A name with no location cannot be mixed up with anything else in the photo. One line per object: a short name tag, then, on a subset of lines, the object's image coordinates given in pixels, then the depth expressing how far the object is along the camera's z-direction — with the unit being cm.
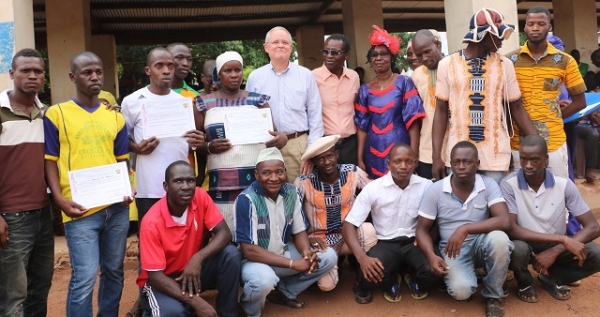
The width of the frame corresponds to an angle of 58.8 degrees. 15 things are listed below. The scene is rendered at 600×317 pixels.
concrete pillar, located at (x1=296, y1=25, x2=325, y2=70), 1241
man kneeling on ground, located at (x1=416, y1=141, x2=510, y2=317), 371
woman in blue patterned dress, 421
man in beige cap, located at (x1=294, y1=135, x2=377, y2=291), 406
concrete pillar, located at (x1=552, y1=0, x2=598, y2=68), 1057
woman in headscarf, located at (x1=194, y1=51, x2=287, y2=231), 387
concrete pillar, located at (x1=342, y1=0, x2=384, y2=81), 963
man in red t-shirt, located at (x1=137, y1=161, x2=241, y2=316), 337
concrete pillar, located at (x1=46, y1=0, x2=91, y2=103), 779
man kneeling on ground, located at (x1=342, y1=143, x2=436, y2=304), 391
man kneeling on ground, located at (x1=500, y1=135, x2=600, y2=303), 375
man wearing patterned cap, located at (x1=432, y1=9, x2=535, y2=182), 387
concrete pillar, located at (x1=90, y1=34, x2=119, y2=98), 1080
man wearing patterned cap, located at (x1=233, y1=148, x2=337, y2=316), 373
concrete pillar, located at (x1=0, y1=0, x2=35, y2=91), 416
